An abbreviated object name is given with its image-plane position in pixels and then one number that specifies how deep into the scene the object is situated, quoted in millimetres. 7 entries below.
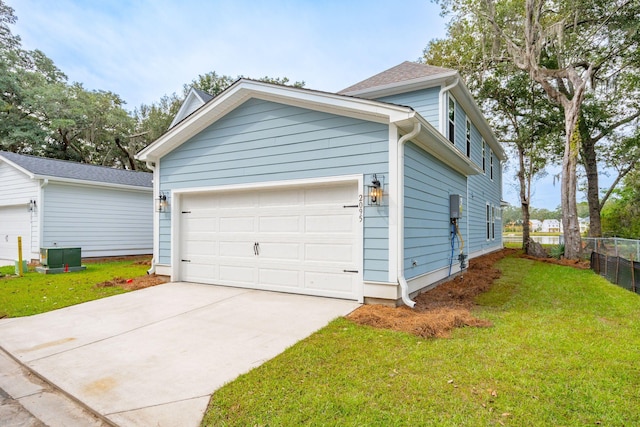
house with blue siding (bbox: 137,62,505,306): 5242
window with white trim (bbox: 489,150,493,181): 15887
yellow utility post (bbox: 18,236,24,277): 8727
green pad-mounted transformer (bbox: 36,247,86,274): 9156
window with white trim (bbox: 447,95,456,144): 9368
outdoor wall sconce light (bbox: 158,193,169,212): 7648
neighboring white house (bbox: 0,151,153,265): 11359
